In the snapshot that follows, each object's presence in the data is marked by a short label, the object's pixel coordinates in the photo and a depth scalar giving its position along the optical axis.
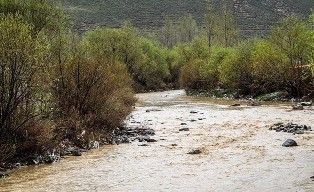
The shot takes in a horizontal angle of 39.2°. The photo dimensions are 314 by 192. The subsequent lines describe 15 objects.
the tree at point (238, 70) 60.59
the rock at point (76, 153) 22.81
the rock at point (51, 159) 21.16
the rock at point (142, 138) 27.26
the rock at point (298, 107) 39.89
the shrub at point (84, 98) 25.03
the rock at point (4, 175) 18.09
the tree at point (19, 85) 19.55
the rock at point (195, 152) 22.69
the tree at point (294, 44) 51.16
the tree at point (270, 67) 53.19
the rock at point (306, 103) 43.49
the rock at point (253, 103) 47.53
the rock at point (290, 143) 23.20
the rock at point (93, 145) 24.75
